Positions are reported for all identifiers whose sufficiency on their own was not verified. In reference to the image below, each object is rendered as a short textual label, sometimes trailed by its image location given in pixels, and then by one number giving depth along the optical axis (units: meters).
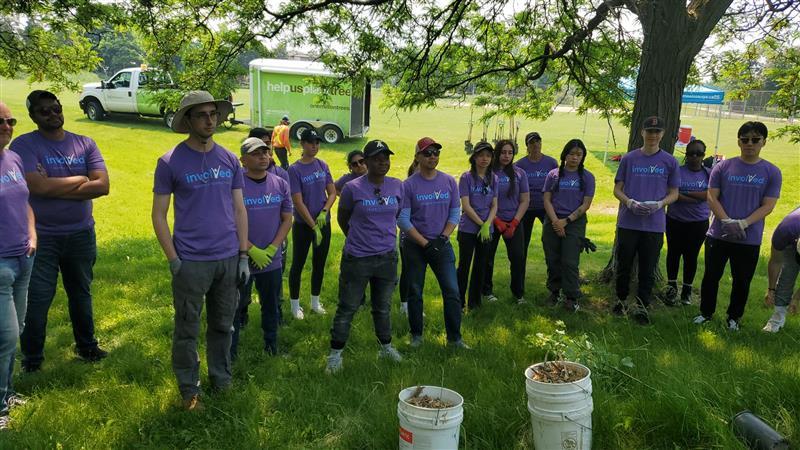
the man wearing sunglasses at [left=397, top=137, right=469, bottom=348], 4.74
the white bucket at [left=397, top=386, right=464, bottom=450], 2.78
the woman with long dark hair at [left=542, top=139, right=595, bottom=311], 5.99
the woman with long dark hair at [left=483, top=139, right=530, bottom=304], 6.04
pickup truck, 22.67
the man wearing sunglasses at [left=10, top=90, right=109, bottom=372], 3.92
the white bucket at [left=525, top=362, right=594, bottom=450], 2.89
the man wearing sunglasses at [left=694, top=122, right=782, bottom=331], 5.14
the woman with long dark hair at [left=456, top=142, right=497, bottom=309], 5.60
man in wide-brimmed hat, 3.47
